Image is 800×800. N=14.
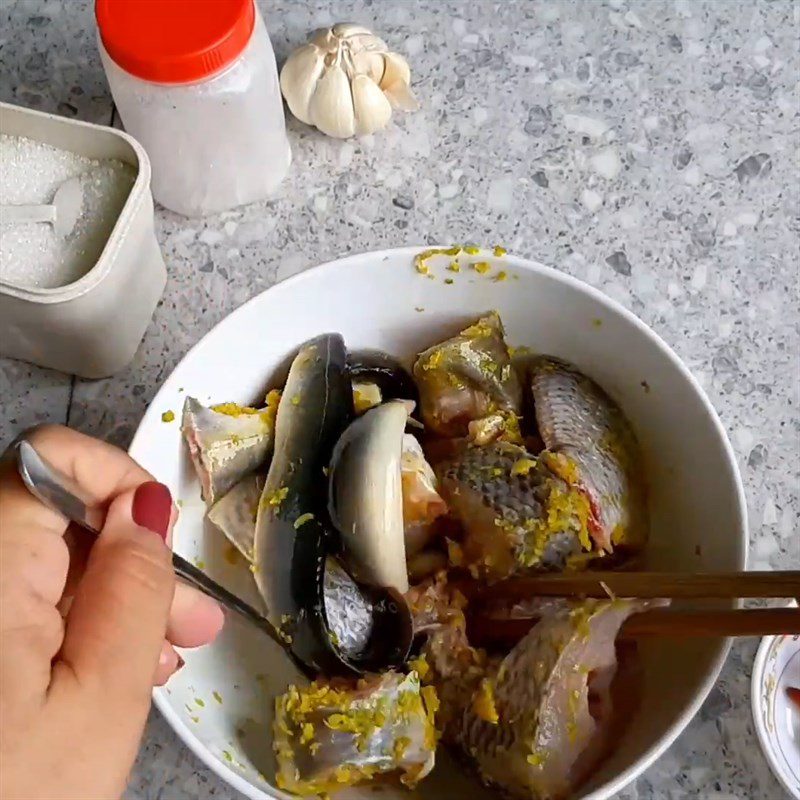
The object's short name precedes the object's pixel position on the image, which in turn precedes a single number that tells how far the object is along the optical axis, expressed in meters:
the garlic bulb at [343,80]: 0.86
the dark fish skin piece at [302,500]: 0.66
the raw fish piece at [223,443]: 0.68
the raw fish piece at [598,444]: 0.69
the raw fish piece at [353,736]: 0.62
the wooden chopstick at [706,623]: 0.55
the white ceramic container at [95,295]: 0.71
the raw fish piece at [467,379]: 0.72
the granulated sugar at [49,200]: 0.77
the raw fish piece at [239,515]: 0.69
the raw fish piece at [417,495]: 0.69
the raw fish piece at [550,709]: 0.60
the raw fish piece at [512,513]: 0.66
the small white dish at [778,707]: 0.68
